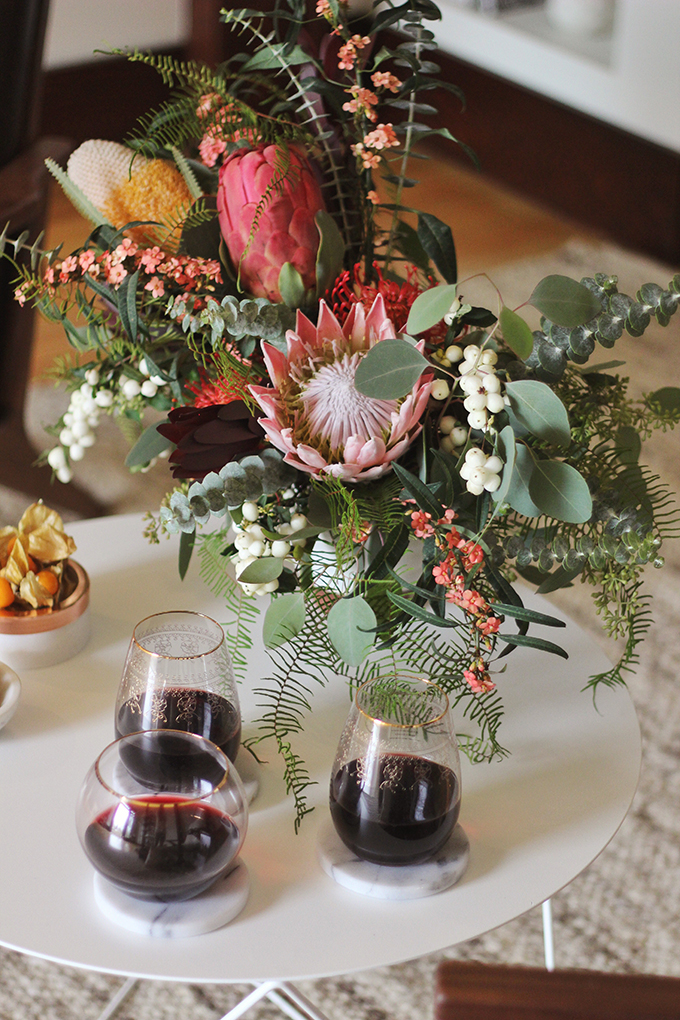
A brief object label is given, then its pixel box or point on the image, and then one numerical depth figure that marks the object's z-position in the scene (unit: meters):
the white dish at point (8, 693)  1.56
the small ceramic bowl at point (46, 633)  1.64
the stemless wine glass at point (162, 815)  1.36
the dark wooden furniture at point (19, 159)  2.39
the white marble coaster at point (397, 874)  1.44
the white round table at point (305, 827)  1.39
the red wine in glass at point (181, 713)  1.47
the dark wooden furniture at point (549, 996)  1.16
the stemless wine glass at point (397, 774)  1.40
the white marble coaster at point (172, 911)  1.39
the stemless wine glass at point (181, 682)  1.46
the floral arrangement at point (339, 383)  1.47
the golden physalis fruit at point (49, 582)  1.66
